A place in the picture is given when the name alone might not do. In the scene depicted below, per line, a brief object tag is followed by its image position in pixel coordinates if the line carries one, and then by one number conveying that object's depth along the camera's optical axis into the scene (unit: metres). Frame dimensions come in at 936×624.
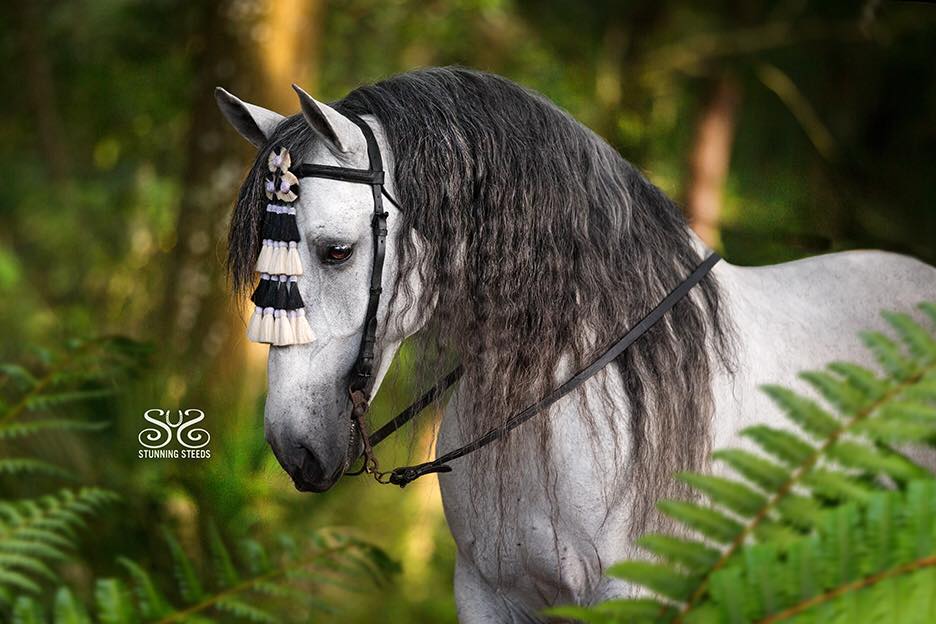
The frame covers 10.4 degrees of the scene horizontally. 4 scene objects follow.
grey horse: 8.28
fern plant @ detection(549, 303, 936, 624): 7.49
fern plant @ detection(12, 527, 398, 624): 7.75
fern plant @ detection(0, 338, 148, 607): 8.38
